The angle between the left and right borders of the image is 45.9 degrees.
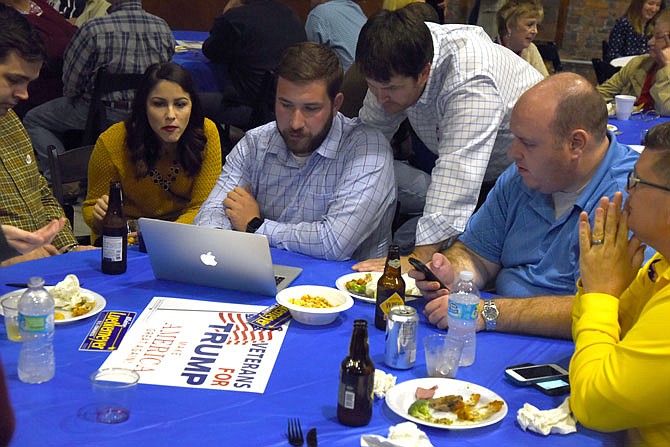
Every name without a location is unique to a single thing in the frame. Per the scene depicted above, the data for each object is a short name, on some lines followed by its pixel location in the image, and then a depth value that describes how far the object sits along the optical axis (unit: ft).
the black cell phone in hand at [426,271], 7.13
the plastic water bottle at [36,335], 5.76
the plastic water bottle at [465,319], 6.33
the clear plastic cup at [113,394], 5.24
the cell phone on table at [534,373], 5.98
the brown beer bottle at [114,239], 7.89
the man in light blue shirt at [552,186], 7.15
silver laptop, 7.14
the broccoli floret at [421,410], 5.44
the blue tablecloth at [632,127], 14.64
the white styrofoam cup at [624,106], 16.19
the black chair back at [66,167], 10.72
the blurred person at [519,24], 19.01
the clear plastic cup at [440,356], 6.01
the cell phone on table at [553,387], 5.88
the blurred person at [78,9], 22.67
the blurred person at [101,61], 16.20
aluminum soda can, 6.07
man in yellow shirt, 5.10
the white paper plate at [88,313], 6.70
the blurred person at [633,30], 22.74
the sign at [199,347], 5.89
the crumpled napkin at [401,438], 4.97
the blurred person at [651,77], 16.94
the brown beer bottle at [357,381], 5.27
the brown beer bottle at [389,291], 6.82
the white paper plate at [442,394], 5.33
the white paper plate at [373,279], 7.52
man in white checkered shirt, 8.98
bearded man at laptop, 8.91
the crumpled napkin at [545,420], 5.36
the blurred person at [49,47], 18.06
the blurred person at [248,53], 17.75
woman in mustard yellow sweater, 10.96
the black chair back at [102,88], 16.11
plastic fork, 5.07
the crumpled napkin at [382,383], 5.69
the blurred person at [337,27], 18.72
